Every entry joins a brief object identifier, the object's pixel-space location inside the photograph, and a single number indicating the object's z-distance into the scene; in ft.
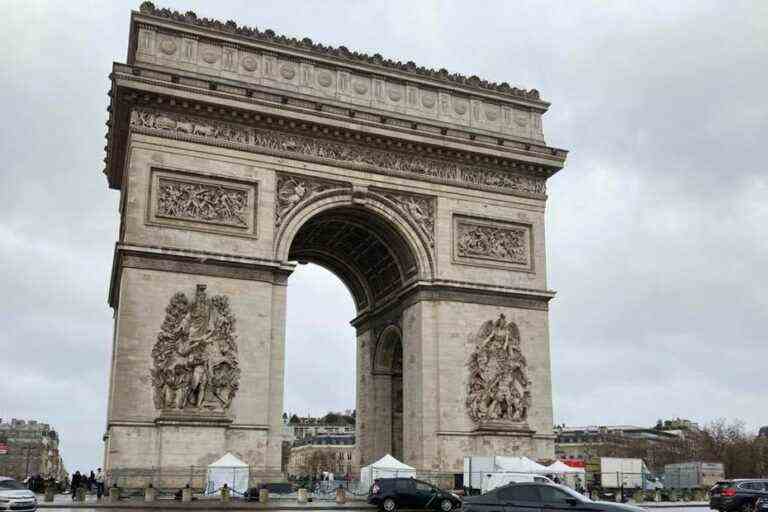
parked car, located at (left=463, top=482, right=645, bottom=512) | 55.11
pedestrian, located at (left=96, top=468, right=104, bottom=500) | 101.74
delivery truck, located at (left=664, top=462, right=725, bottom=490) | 180.75
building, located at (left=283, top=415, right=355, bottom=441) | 500.90
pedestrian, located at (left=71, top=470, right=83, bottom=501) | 111.89
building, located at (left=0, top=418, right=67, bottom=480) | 425.28
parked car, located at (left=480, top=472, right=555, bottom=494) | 107.24
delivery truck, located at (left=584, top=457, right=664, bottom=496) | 153.79
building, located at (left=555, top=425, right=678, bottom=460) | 397.60
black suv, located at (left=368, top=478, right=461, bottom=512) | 92.02
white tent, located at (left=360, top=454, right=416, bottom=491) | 108.27
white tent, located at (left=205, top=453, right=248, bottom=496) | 99.71
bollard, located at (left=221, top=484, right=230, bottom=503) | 98.02
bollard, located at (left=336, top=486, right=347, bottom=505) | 106.22
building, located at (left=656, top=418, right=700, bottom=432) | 472.93
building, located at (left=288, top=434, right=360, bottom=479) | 425.69
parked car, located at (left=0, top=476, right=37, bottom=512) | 76.38
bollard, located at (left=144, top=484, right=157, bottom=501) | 95.25
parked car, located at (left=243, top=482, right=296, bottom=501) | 101.55
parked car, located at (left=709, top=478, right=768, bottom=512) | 90.89
